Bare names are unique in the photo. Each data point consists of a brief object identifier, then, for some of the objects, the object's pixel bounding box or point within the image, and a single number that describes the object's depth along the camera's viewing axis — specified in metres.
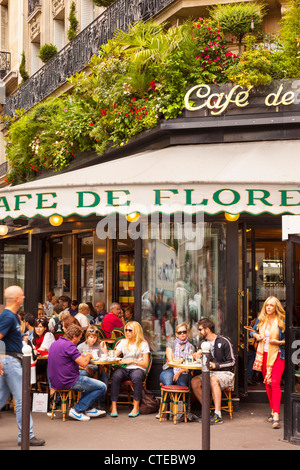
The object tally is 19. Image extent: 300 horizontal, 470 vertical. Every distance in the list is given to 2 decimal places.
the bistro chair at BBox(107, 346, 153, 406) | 10.09
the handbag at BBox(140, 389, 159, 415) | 9.93
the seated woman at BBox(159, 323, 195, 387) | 9.70
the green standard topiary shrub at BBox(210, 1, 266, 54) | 11.59
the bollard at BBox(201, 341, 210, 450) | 6.53
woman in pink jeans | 9.26
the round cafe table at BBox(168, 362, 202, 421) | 9.23
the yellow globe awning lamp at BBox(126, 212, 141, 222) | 10.36
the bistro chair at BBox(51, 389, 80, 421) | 9.47
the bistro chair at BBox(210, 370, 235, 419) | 9.69
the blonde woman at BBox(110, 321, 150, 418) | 9.79
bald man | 7.54
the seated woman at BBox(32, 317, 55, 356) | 10.52
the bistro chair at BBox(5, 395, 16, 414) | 10.16
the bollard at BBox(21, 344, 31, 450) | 6.87
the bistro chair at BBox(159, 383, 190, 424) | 9.39
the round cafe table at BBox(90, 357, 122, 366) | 9.69
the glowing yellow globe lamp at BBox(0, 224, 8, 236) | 15.24
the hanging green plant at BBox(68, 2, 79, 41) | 18.02
